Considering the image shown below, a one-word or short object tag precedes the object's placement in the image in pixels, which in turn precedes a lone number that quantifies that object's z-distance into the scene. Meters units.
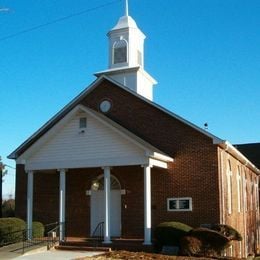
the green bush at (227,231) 19.52
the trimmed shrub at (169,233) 20.08
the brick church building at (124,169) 22.02
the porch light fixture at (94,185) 24.92
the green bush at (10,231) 22.44
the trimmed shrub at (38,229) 23.06
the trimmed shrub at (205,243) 18.81
